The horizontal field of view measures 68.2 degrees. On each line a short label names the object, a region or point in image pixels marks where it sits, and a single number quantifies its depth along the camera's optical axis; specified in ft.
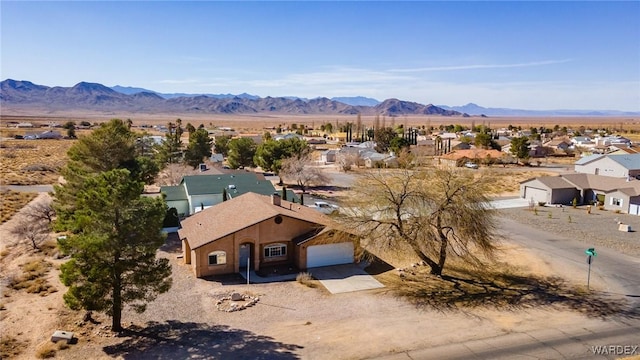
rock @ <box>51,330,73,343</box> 66.49
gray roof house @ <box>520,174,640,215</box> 158.30
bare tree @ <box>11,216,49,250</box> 113.29
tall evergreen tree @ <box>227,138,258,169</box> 231.71
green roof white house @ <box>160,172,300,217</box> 141.49
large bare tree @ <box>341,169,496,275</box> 89.45
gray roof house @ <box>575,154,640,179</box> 209.15
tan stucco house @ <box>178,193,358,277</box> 94.53
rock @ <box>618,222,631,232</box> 132.36
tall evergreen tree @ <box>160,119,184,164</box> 211.00
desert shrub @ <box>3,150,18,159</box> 294.41
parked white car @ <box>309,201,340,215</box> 148.46
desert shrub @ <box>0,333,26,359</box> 64.80
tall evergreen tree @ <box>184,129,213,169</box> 227.61
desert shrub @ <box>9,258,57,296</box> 87.69
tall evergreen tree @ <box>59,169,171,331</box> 64.90
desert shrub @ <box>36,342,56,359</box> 62.90
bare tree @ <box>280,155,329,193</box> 193.16
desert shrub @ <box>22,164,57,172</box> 245.24
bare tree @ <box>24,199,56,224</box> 124.47
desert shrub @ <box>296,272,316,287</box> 90.25
